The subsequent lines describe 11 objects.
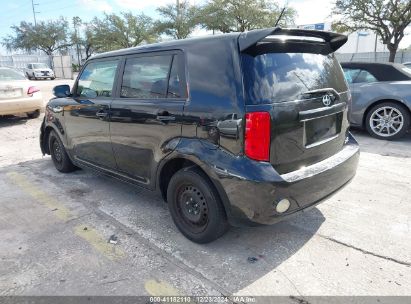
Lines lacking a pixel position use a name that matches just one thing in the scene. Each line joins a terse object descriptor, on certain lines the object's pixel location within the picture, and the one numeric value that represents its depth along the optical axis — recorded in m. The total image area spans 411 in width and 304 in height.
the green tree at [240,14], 30.64
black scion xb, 2.54
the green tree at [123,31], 45.81
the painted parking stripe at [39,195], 3.87
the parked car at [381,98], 6.28
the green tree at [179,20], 35.28
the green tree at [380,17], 20.20
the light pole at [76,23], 52.56
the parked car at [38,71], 32.32
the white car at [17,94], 8.52
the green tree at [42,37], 54.62
